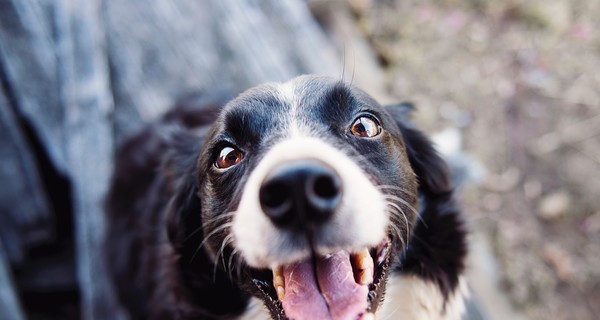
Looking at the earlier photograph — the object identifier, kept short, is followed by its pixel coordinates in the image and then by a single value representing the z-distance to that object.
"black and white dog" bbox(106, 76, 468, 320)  0.23
